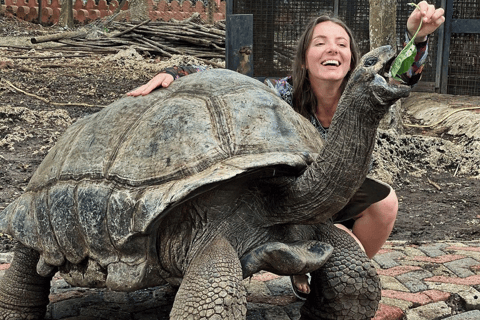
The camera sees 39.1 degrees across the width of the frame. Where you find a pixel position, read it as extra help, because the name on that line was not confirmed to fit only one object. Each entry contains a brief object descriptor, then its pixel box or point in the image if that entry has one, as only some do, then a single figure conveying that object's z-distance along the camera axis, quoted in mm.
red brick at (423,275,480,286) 3959
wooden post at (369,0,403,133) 7742
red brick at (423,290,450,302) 3694
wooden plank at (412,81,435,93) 9977
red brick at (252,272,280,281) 4172
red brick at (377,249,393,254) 4641
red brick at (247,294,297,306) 3770
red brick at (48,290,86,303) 3828
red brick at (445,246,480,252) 4672
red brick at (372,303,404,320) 3442
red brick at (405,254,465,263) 4418
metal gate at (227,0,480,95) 9031
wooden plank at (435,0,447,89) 9664
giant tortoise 2607
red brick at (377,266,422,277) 4191
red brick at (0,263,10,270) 4195
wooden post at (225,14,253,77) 7656
